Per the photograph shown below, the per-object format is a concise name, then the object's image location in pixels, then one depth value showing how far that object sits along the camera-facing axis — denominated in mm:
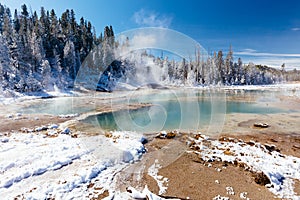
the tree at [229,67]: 67500
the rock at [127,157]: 6580
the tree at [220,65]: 66375
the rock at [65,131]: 10327
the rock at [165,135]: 9773
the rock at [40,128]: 11070
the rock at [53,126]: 11800
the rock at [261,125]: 13102
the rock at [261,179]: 5238
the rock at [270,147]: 8511
